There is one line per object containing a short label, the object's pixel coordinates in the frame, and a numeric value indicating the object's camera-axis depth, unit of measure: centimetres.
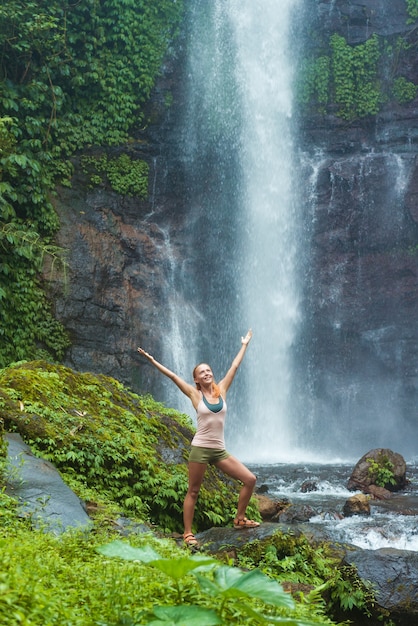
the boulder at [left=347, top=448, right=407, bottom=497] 1213
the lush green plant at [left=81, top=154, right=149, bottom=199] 1852
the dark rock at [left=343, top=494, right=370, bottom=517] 995
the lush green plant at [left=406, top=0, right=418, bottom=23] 2106
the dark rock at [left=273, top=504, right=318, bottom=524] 919
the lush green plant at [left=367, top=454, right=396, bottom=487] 1218
